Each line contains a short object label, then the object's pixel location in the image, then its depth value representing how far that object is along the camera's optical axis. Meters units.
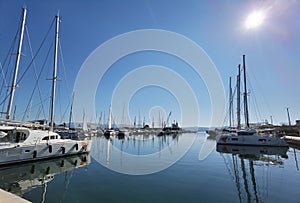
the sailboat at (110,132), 44.53
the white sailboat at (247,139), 23.59
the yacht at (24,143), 11.48
